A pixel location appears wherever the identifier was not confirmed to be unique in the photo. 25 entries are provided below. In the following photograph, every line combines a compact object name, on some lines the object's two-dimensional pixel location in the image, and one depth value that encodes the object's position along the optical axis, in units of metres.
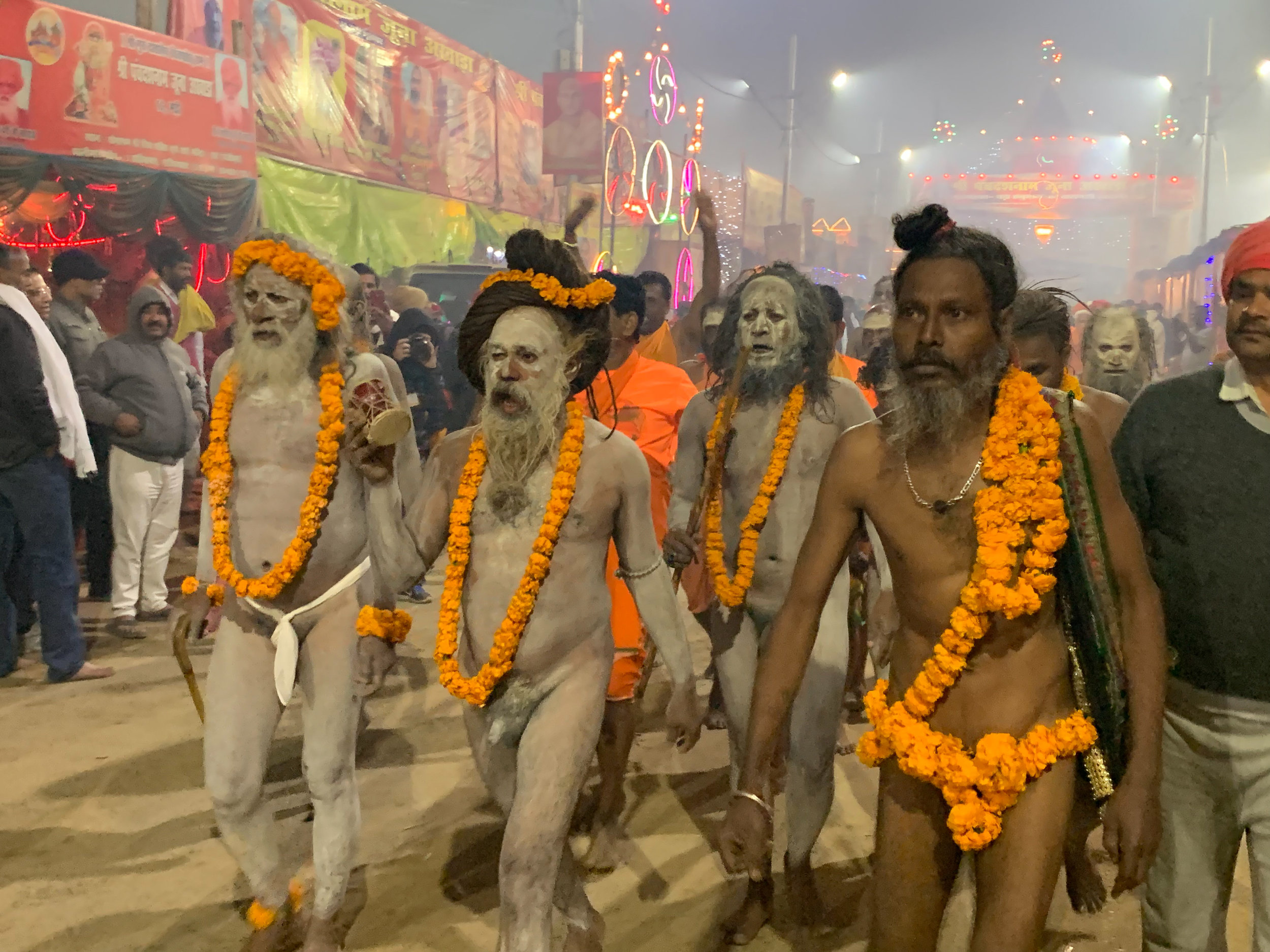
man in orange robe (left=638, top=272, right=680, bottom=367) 7.26
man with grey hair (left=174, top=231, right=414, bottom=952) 3.55
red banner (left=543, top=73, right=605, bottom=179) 21.38
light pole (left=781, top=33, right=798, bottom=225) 35.16
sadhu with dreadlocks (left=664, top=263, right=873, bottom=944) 3.87
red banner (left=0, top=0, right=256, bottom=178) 10.67
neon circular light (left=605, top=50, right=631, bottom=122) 21.72
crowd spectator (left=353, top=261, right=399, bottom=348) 10.73
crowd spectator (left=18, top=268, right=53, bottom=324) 7.87
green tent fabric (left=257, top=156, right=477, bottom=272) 15.16
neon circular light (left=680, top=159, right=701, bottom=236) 25.14
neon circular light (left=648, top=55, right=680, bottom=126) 28.34
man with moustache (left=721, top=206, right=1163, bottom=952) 2.36
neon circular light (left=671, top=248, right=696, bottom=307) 23.95
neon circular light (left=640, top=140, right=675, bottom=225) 24.17
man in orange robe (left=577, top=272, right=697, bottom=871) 4.56
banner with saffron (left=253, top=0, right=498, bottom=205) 15.55
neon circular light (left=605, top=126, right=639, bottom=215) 21.50
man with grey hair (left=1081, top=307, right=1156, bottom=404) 5.26
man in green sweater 2.65
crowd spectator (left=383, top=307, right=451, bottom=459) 9.60
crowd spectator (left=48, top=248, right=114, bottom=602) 8.16
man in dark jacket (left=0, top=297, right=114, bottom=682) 6.48
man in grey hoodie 7.92
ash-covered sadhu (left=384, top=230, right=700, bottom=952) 3.06
